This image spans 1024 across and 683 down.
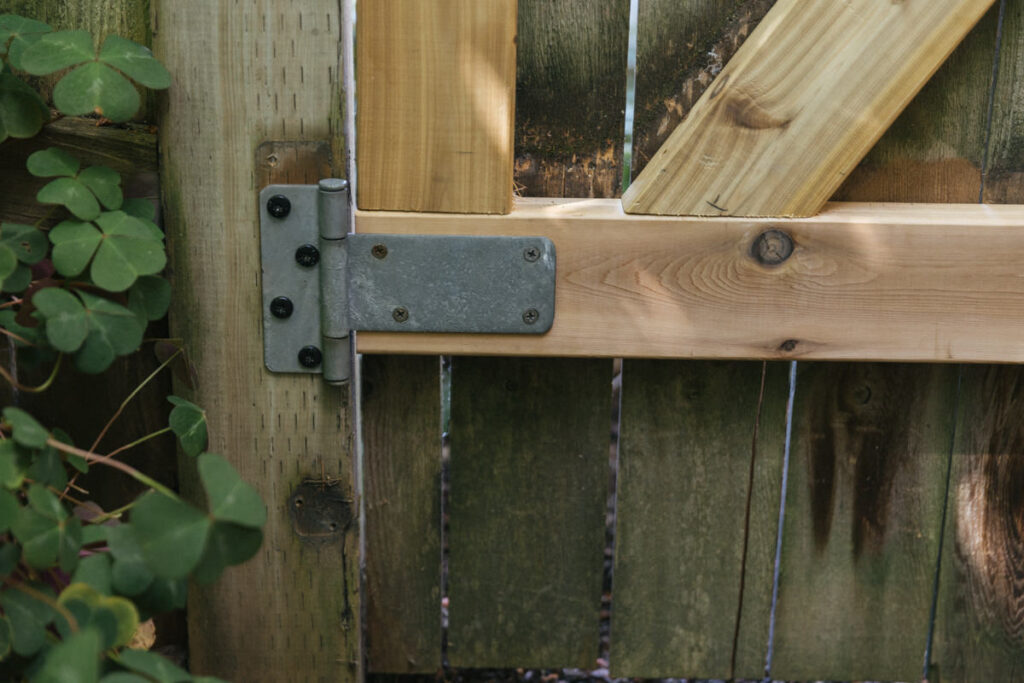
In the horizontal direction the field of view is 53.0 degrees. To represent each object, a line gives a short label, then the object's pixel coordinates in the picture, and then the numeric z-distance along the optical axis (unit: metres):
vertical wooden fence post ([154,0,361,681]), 1.34
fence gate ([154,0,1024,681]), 1.36
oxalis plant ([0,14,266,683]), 1.03
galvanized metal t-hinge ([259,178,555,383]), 1.36
